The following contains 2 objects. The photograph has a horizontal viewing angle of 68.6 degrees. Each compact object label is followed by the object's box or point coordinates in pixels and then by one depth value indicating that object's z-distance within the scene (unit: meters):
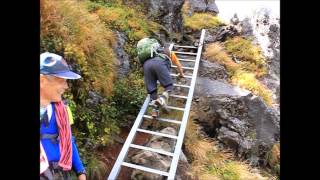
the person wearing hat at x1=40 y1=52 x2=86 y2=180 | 1.83
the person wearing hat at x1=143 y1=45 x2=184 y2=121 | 3.35
